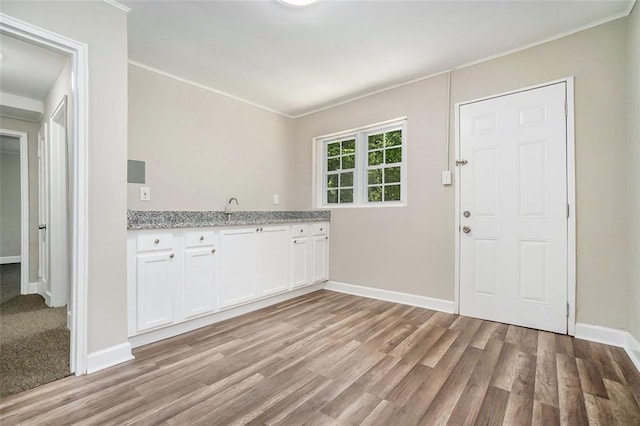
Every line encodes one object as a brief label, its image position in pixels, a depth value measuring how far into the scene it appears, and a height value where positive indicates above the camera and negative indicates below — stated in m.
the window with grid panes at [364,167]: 3.44 +0.57
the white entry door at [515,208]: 2.42 +0.02
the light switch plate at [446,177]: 2.93 +0.34
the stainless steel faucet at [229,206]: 3.48 +0.07
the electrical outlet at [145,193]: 2.83 +0.18
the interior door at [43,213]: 3.33 -0.02
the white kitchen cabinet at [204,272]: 2.14 -0.54
